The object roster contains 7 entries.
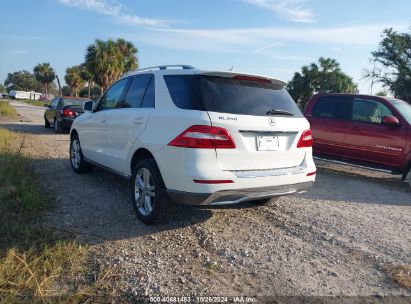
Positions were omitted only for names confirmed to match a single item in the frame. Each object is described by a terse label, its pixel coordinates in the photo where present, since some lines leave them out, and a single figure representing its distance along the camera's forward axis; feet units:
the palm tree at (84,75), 178.27
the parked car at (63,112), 47.19
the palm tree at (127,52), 150.00
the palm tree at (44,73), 274.77
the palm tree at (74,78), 208.23
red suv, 25.59
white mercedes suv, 12.82
